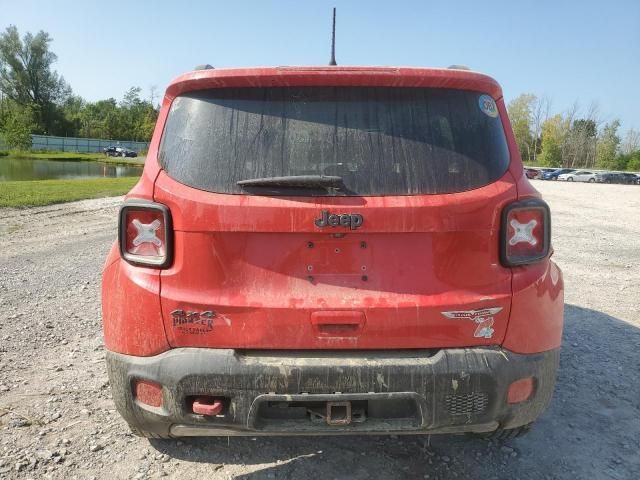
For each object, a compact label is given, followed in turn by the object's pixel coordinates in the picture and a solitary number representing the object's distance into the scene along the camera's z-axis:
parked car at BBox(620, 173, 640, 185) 55.53
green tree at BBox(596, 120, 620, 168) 79.88
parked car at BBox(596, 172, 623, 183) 56.84
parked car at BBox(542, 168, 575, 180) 61.94
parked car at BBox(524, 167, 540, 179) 58.72
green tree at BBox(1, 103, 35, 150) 59.78
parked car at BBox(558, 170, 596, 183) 57.09
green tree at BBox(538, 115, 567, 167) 84.06
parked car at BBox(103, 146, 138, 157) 72.12
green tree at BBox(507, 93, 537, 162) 89.31
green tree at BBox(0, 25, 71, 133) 84.69
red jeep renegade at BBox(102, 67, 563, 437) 2.17
